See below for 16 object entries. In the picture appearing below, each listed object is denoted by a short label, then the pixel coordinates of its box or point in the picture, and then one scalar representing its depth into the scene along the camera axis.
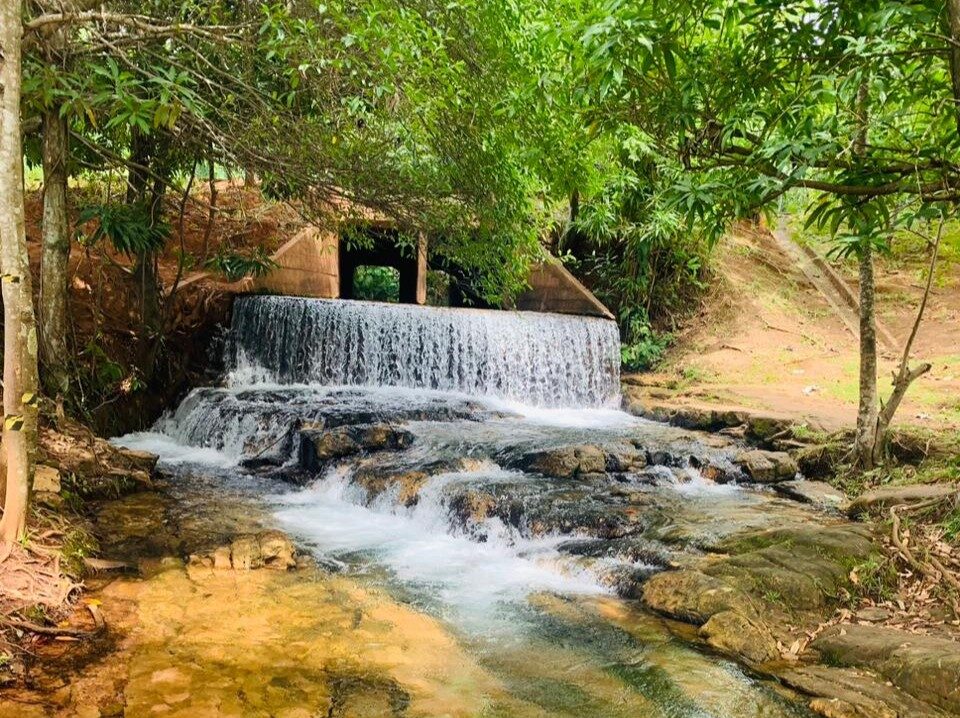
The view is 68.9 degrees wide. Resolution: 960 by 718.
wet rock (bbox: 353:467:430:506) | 6.31
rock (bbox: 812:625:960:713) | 3.08
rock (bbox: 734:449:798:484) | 7.50
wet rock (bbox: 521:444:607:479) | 7.04
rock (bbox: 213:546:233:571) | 4.45
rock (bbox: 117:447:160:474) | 6.23
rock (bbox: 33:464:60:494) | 4.46
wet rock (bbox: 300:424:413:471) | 7.29
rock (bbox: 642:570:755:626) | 4.02
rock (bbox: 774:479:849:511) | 6.37
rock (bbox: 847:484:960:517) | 5.30
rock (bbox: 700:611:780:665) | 3.64
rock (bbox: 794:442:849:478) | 7.49
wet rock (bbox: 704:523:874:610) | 4.20
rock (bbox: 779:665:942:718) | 3.01
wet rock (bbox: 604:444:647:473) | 7.40
